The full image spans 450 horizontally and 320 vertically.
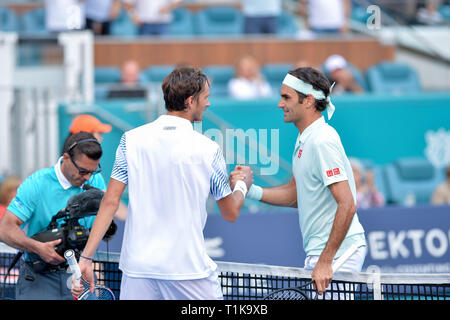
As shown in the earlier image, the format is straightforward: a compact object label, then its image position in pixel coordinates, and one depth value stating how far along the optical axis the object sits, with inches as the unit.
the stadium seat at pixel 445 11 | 592.8
